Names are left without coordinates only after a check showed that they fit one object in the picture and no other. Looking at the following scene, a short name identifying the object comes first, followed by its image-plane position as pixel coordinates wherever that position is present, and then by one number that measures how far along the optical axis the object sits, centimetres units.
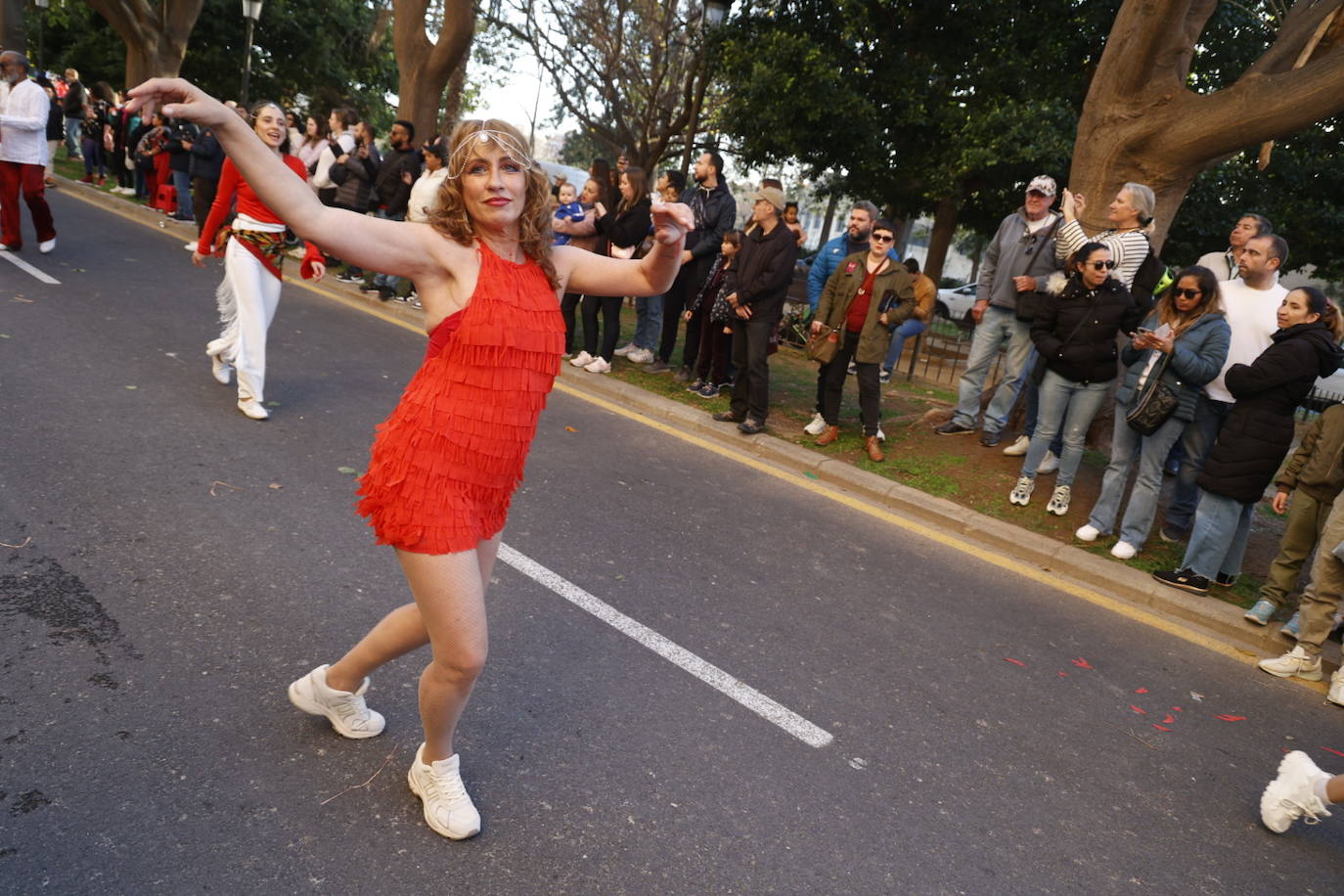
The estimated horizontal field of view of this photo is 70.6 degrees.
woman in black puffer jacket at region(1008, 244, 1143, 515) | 648
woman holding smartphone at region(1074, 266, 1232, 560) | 584
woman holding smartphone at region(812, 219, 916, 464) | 751
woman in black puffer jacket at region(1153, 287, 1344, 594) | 531
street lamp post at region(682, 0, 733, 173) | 1666
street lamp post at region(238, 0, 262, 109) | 1901
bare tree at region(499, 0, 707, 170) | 2231
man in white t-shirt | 589
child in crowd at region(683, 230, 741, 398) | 888
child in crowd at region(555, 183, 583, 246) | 925
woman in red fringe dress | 254
